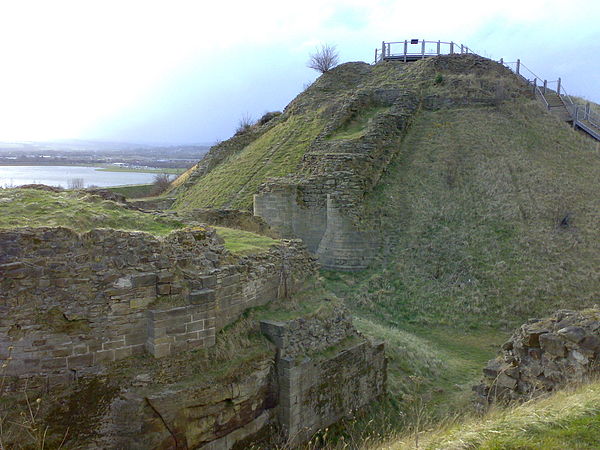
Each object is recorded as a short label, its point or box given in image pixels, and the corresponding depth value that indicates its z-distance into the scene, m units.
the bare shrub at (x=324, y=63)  35.34
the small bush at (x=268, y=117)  33.06
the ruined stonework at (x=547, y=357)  8.98
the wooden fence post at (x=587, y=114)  29.41
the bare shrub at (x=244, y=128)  32.40
